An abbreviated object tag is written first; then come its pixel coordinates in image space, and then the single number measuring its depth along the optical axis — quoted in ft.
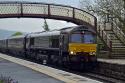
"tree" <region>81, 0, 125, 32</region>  111.55
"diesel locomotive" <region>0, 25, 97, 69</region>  90.88
